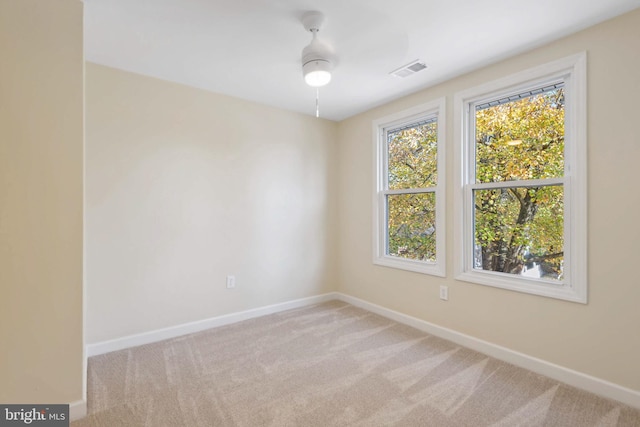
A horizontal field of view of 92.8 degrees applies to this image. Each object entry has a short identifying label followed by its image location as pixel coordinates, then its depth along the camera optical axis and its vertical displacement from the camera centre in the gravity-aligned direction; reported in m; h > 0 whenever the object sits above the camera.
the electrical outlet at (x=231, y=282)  3.25 -0.75
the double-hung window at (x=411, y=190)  2.98 +0.22
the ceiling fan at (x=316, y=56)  1.97 +1.03
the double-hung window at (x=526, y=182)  2.12 +0.22
